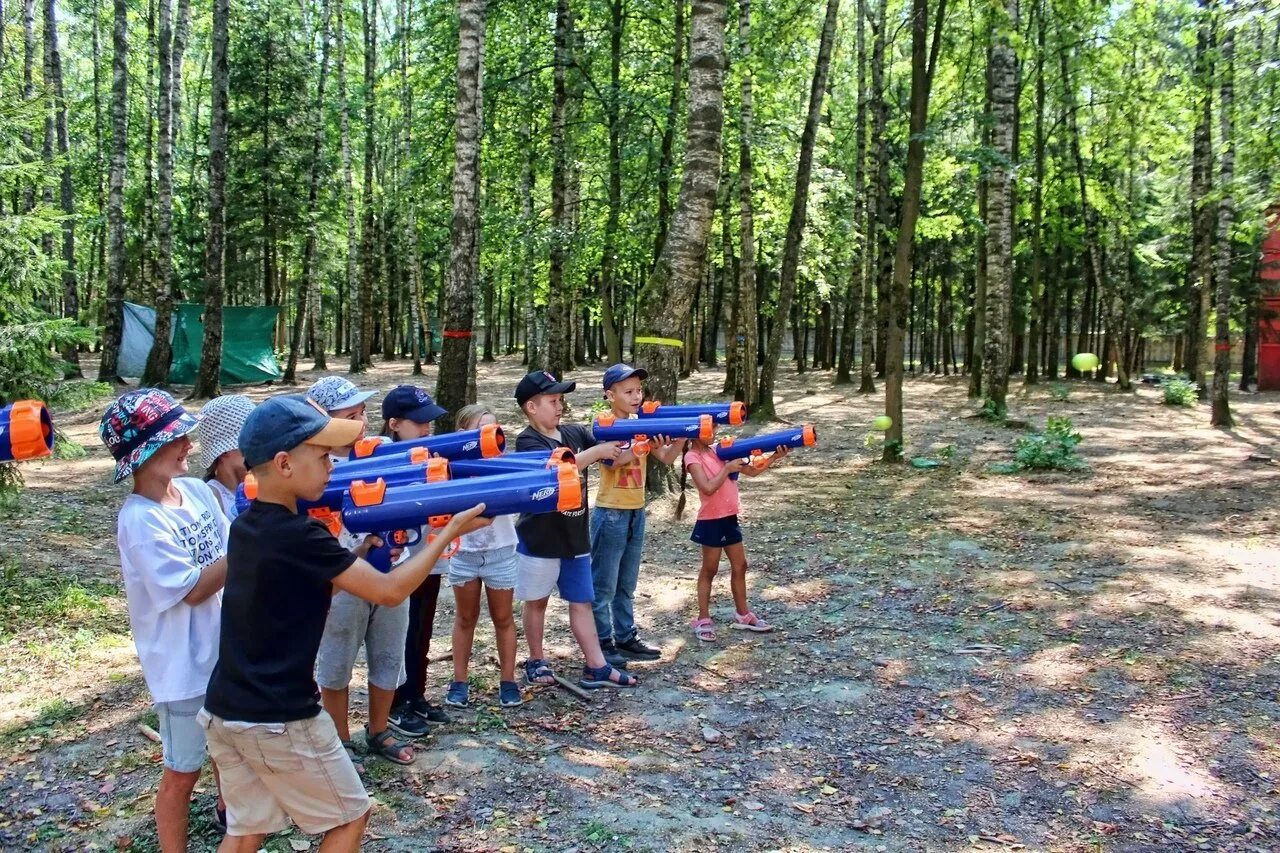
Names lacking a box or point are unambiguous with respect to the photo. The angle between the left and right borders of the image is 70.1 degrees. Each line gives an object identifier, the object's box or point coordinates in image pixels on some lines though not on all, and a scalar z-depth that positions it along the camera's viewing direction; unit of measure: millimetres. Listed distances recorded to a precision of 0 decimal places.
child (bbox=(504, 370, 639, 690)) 5133
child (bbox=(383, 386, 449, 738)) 4754
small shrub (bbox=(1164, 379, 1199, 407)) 20891
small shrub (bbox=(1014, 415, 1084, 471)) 12258
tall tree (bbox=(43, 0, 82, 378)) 19531
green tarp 20844
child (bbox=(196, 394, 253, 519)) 3688
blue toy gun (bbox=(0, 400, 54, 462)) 2520
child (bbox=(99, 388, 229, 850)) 3191
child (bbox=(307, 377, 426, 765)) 4277
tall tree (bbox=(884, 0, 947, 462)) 12055
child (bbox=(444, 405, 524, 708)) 5020
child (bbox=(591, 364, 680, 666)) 5621
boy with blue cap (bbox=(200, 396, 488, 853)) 2738
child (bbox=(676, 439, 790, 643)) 6113
